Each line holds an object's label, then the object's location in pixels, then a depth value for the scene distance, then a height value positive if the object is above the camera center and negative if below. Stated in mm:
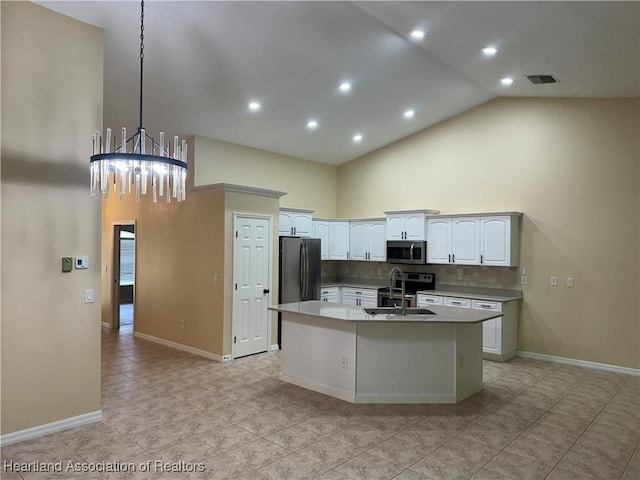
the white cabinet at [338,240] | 8281 +99
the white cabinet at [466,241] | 6523 +97
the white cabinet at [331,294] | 7867 -870
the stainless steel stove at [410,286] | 7207 -666
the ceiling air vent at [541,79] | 5285 +2054
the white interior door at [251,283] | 6160 -553
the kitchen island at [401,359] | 4418 -1118
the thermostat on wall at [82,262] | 3877 -171
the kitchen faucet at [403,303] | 4543 -578
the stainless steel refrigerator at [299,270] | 6777 -381
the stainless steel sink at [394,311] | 4652 -685
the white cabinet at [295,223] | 7316 +377
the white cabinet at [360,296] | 7665 -886
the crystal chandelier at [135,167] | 2967 +520
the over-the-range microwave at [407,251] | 7082 -74
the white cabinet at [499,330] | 6062 -1133
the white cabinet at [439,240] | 6824 +111
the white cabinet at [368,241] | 7789 +93
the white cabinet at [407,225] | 7105 +361
